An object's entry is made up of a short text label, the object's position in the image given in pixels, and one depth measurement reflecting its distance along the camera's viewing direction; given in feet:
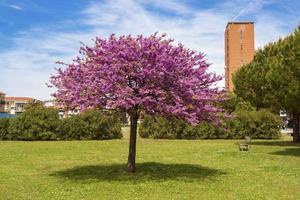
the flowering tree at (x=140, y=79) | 34.57
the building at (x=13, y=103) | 368.97
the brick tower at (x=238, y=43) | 311.02
